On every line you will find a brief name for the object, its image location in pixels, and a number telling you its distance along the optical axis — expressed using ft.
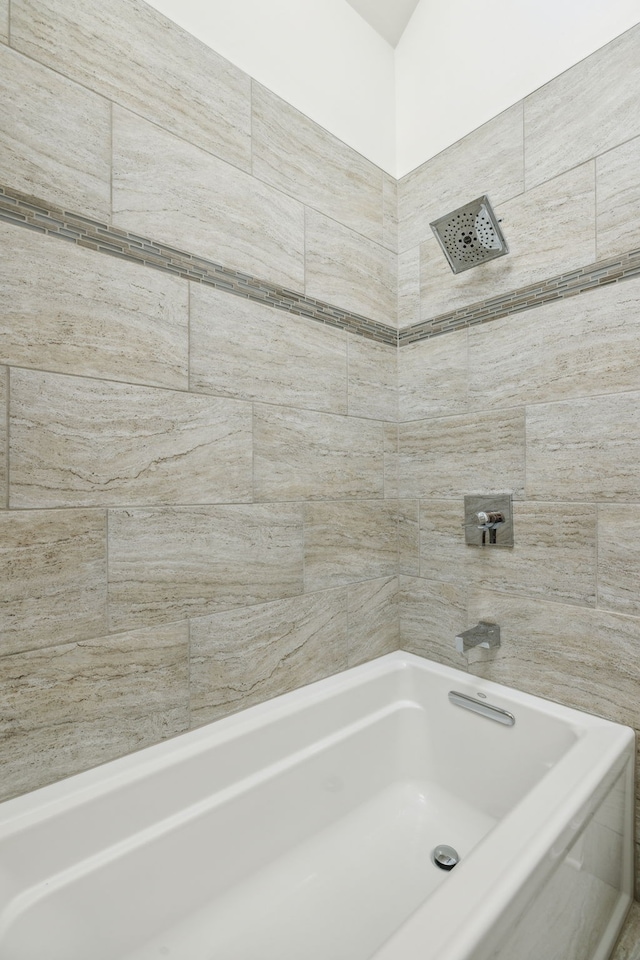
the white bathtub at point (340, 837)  2.90
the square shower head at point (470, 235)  4.66
